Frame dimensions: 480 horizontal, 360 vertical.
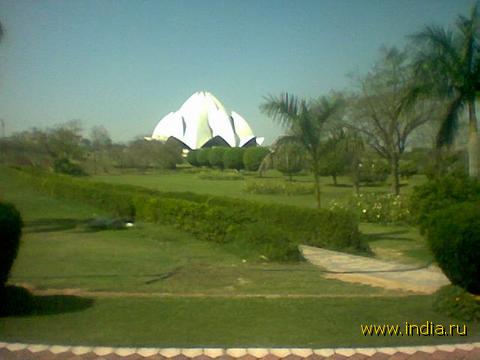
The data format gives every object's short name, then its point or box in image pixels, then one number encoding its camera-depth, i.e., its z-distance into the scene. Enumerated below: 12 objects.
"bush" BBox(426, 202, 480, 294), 4.26
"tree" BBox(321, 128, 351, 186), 11.75
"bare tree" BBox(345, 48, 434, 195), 15.80
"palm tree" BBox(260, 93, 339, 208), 10.38
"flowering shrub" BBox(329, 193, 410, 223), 14.03
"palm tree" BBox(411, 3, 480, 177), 9.62
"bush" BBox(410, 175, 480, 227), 8.77
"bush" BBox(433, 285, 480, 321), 4.28
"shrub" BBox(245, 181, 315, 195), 16.61
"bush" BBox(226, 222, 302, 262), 7.66
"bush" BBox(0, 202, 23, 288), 4.28
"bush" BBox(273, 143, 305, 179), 10.95
